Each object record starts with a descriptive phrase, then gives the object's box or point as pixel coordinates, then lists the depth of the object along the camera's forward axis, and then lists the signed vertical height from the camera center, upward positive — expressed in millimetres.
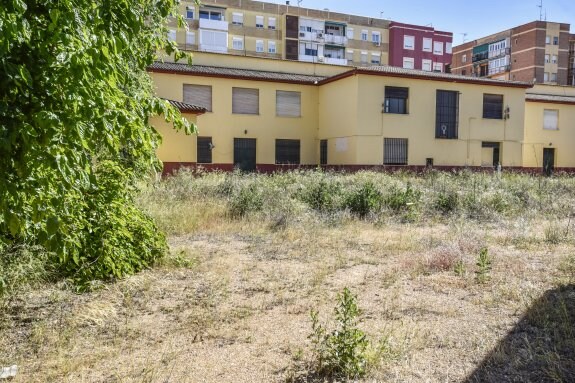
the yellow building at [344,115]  26078 +2233
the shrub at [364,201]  11227 -1092
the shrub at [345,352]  3379 -1411
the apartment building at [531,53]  53031 +11716
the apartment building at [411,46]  53344 +12031
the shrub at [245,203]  10602 -1111
